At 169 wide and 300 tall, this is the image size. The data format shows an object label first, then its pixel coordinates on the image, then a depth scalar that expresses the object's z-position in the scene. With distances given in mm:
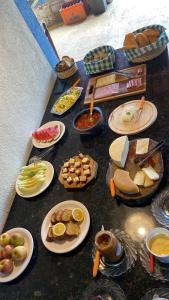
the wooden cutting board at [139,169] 1171
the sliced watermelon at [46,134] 1724
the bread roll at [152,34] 1854
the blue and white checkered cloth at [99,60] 1962
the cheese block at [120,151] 1303
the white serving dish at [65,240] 1185
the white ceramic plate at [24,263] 1191
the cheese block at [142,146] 1318
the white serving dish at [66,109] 1866
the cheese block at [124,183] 1176
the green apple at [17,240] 1264
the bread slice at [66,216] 1231
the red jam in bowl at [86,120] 1618
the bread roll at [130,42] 1863
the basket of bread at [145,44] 1830
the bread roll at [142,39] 1846
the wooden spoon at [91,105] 1645
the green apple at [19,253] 1202
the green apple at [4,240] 1258
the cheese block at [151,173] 1182
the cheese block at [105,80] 1875
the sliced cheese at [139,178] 1191
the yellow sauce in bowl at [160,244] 973
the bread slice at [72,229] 1188
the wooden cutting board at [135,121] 1499
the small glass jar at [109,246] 1004
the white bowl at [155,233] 979
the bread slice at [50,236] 1214
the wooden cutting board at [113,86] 1731
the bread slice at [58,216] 1243
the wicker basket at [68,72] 2121
